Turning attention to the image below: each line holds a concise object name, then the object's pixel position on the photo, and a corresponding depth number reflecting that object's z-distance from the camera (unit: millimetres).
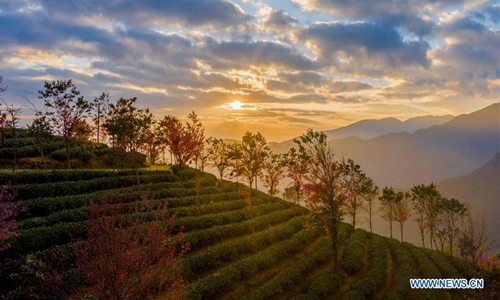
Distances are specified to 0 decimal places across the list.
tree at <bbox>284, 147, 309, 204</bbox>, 56875
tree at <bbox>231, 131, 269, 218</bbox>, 43500
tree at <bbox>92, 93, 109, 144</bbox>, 61656
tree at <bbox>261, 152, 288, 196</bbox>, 59062
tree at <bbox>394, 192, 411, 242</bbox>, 63775
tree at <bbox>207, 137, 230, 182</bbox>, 59688
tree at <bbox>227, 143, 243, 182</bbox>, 52975
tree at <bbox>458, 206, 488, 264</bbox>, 39431
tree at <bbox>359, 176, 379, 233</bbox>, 63156
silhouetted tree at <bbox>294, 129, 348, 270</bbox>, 31328
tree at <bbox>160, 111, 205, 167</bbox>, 56969
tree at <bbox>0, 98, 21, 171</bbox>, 45388
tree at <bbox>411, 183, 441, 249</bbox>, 55644
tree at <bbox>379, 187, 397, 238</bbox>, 64269
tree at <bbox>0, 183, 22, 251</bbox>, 17923
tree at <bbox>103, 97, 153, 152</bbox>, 44594
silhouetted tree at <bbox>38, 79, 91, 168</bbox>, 45719
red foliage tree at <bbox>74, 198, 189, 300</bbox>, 14938
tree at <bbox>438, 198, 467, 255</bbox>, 50875
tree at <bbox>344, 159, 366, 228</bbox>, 60538
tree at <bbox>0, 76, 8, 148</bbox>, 44634
